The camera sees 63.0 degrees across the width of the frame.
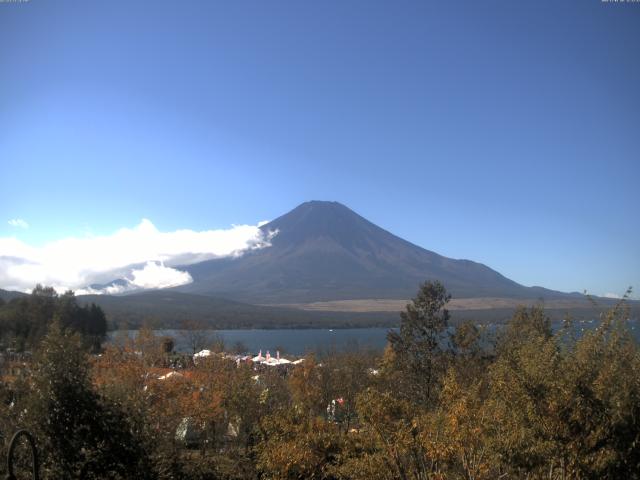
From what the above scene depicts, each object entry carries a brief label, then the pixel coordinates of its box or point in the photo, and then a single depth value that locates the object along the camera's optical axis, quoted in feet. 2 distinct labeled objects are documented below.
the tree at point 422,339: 60.54
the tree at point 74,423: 27.68
